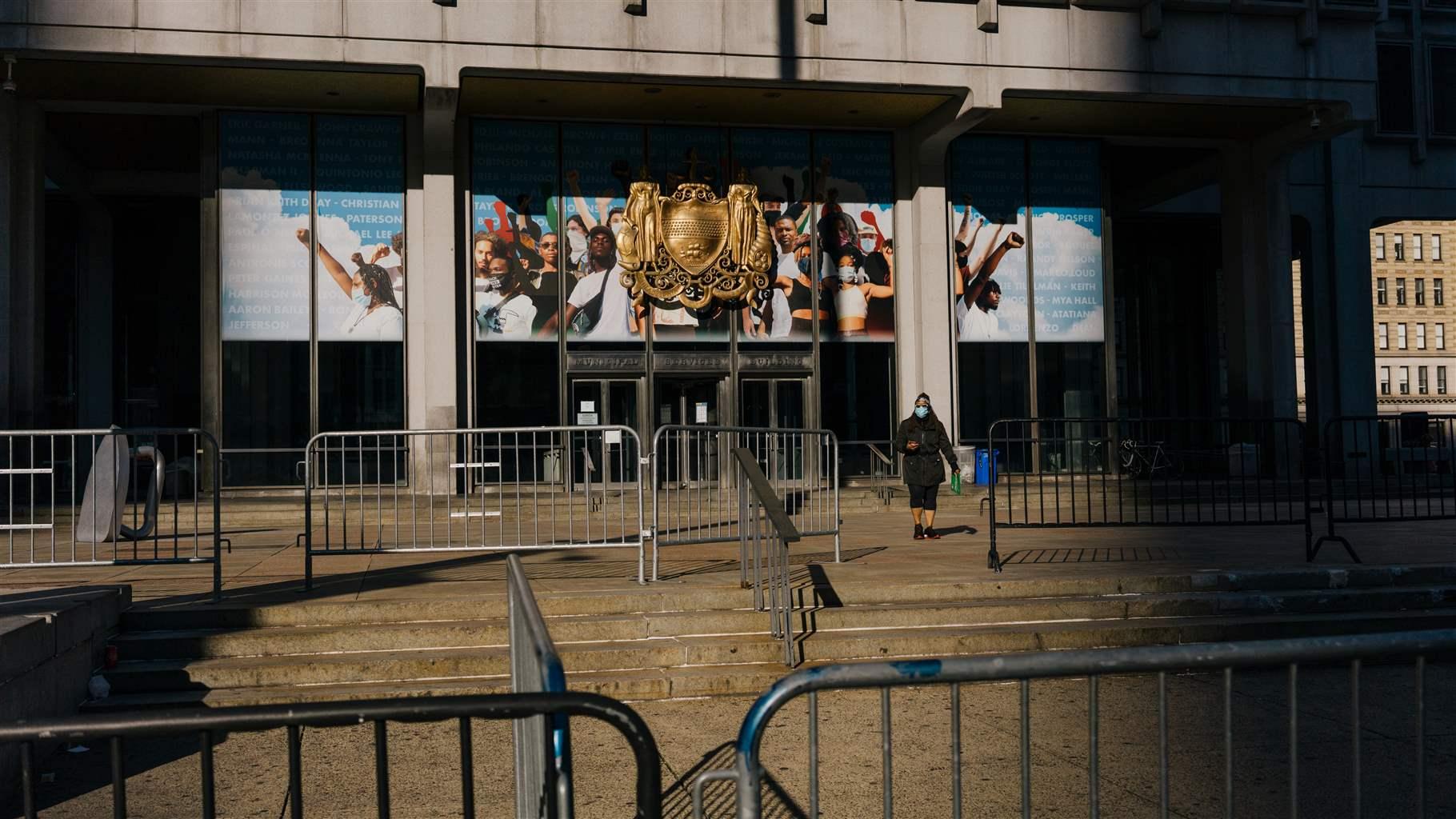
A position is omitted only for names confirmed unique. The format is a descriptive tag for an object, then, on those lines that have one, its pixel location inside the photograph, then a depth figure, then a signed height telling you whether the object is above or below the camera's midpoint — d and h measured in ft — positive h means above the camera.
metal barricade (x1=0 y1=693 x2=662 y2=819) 8.79 -2.09
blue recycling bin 76.95 -2.52
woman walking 47.70 -1.02
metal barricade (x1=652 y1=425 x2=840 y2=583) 36.11 -1.49
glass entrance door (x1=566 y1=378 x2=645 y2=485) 75.87 +1.96
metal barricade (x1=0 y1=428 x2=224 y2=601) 32.12 -1.50
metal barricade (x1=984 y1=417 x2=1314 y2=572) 43.98 -2.45
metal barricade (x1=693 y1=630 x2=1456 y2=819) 9.75 -2.05
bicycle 54.91 -1.79
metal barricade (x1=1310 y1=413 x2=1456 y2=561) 41.34 -2.03
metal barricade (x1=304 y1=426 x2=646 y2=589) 36.24 -1.58
